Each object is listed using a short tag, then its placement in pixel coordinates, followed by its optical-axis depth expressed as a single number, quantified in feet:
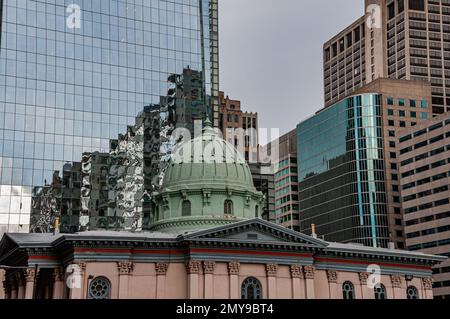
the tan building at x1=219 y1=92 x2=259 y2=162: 585.22
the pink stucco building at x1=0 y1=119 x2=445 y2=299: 203.00
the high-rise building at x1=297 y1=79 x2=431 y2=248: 527.40
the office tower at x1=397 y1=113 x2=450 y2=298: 452.76
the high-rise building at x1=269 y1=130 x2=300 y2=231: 637.71
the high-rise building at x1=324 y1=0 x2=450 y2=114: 625.82
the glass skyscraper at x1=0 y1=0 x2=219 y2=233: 349.00
